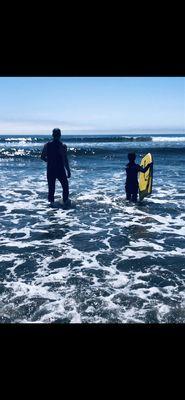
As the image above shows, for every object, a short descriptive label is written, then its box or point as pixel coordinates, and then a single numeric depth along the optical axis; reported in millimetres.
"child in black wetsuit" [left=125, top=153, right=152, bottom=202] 9055
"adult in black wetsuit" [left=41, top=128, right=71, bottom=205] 8945
